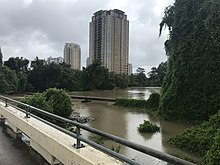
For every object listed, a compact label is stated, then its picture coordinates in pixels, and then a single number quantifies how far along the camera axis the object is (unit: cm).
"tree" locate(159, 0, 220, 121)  920
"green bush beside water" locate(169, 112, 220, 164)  544
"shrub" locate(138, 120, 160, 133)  777
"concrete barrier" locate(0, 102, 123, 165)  182
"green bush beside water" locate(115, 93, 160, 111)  1344
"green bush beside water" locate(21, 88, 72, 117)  943
